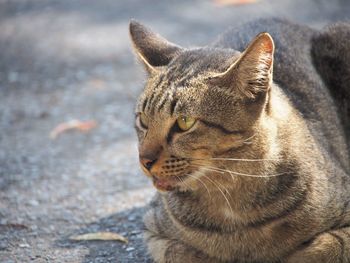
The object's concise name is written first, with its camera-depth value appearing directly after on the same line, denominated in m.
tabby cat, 6.50
